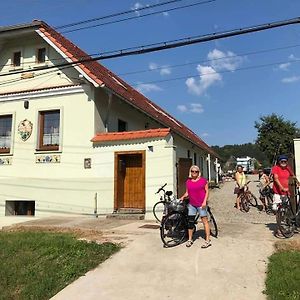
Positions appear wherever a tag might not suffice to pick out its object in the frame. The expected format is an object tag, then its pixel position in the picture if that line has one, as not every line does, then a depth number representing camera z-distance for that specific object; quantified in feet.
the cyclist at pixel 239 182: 41.22
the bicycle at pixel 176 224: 23.04
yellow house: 37.05
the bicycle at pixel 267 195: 38.27
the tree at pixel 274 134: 112.01
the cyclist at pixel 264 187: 39.30
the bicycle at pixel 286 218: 23.75
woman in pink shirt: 22.33
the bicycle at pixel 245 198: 40.10
